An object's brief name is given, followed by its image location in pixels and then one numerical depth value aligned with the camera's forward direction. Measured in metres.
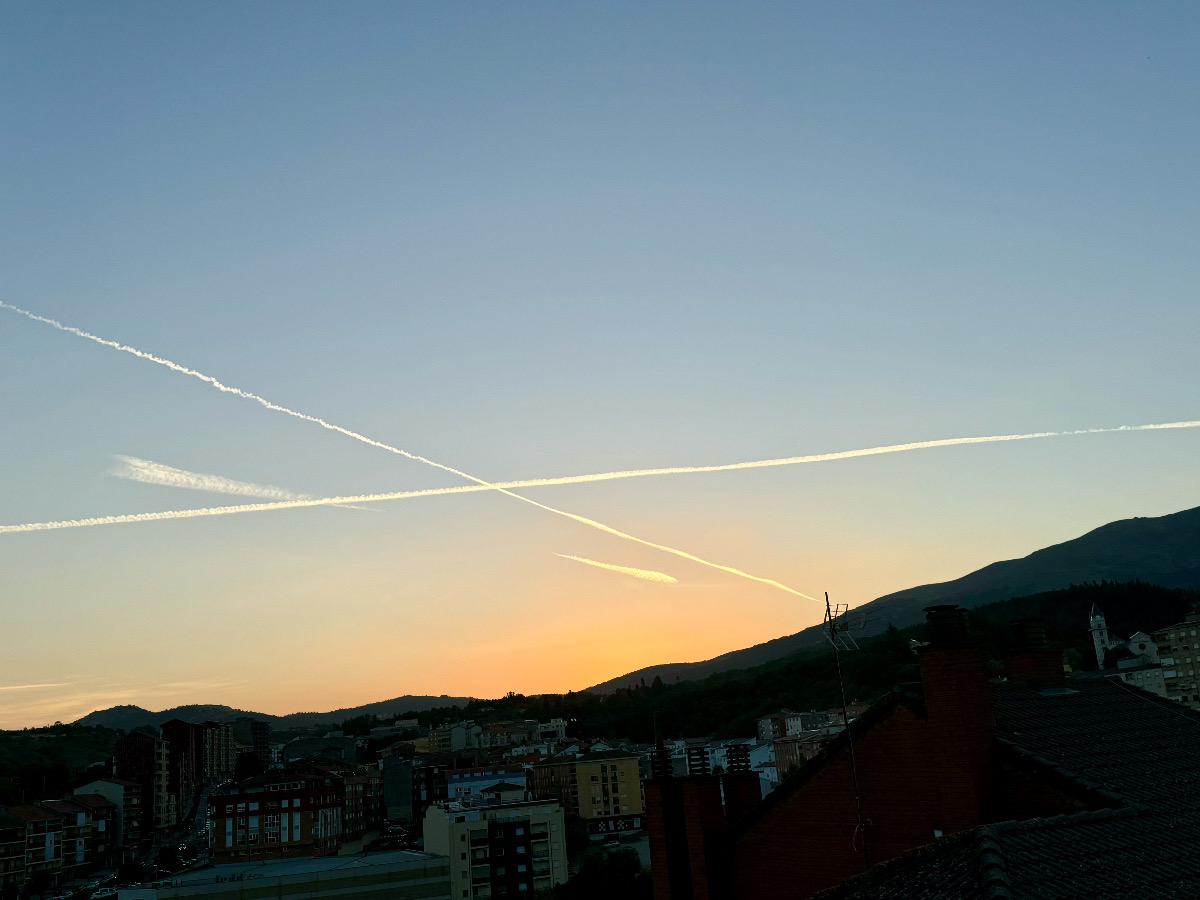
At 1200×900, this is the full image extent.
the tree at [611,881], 76.38
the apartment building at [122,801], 137.88
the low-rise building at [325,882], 72.19
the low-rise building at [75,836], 120.06
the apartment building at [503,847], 87.62
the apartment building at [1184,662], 139.38
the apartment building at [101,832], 128.12
